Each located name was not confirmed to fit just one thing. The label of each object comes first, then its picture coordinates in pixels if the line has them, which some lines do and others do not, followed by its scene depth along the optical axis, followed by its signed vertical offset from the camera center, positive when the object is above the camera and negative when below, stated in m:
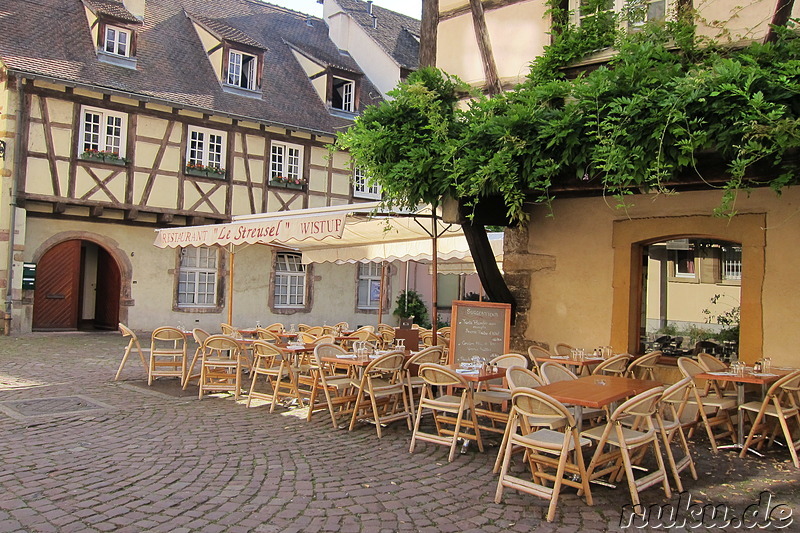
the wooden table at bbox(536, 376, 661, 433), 4.08 -0.62
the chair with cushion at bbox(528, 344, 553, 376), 6.88 -0.58
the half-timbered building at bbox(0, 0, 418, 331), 13.65 +2.89
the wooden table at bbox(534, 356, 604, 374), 6.41 -0.62
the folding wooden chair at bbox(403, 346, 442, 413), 6.06 -0.63
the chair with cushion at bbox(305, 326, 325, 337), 9.97 -0.63
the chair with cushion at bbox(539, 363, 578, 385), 5.08 -0.59
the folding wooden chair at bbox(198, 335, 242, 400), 7.43 -0.90
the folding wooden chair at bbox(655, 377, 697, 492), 4.32 -0.88
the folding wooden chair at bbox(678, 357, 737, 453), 5.59 -0.90
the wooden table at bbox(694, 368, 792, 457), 5.45 -0.62
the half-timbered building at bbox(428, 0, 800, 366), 5.91 +0.47
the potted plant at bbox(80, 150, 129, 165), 13.99 +2.64
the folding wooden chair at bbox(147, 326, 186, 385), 8.21 -0.86
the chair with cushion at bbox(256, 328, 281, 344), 8.48 -0.63
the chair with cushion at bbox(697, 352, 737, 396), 6.18 -0.61
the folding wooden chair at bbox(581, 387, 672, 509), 4.02 -0.89
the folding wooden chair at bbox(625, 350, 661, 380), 6.40 -0.64
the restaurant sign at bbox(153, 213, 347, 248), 7.00 +0.67
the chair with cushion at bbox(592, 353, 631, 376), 6.08 -0.62
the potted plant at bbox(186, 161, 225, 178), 15.46 +2.68
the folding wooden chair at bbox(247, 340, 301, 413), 6.86 -0.87
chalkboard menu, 6.63 -0.36
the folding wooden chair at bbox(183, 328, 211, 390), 7.98 -0.63
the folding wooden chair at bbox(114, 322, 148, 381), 8.38 -0.75
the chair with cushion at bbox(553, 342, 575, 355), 6.96 -0.54
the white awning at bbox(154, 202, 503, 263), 7.18 +0.71
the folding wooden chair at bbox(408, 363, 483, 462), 5.14 -0.87
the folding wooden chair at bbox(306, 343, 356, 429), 6.24 -0.91
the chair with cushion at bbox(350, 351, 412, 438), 5.98 -0.91
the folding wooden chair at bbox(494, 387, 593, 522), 3.91 -0.90
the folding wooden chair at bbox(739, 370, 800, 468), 5.16 -0.86
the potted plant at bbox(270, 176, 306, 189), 16.89 +2.68
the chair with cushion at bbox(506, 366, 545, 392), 4.86 -0.60
